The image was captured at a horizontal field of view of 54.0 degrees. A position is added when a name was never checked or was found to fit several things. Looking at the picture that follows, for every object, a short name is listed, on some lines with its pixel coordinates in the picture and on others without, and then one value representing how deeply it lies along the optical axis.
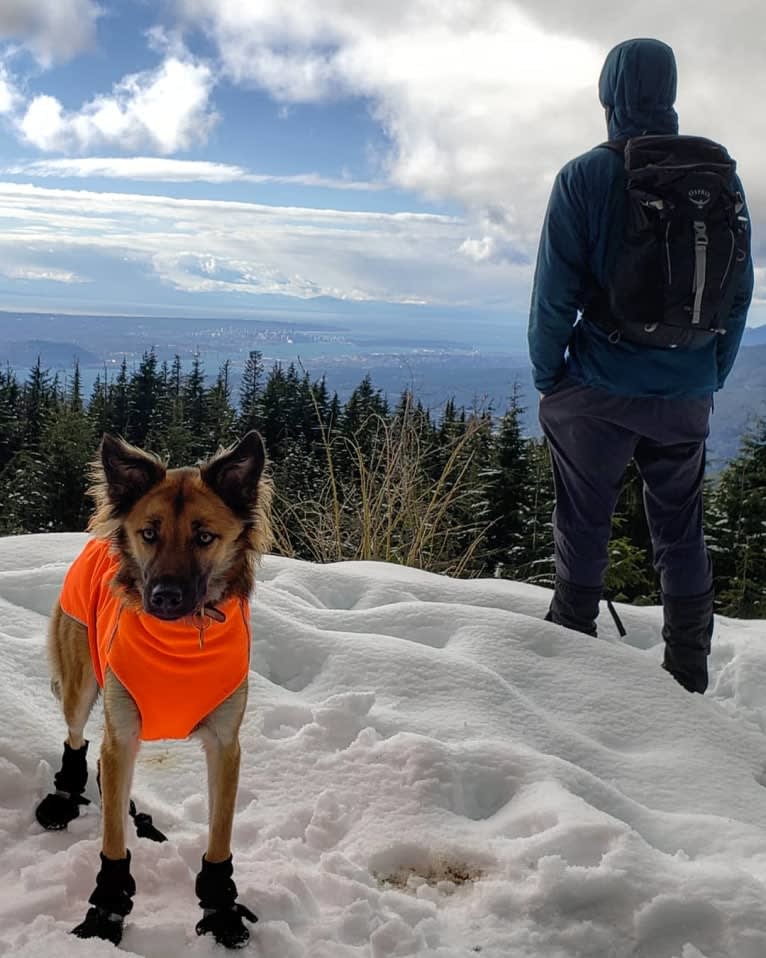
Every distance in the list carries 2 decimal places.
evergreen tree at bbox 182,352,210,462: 60.85
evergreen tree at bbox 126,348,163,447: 67.06
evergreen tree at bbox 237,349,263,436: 61.85
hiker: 3.86
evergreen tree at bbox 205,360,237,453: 57.33
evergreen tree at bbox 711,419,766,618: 25.42
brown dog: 2.34
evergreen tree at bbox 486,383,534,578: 31.27
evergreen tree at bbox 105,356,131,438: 66.38
